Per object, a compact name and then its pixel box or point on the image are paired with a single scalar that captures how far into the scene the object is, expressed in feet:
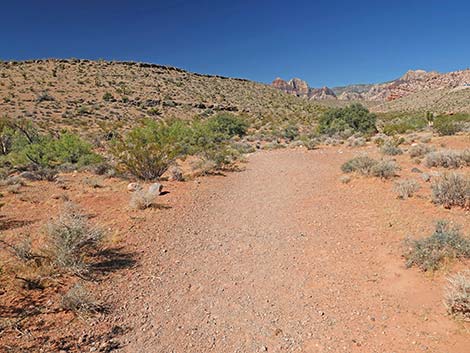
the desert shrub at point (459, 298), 13.17
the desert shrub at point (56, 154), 56.24
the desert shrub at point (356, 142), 74.74
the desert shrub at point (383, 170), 37.07
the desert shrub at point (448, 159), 39.65
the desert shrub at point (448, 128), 76.13
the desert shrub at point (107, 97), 142.92
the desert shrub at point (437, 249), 17.13
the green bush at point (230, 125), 111.55
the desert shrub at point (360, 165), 39.17
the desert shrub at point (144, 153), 42.24
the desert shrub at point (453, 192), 25.63
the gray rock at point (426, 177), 35.27
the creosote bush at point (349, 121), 104.58
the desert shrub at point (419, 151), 50.47
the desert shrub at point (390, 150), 54.72
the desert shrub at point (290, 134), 104.44
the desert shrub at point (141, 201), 30.09
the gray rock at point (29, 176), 46.26
